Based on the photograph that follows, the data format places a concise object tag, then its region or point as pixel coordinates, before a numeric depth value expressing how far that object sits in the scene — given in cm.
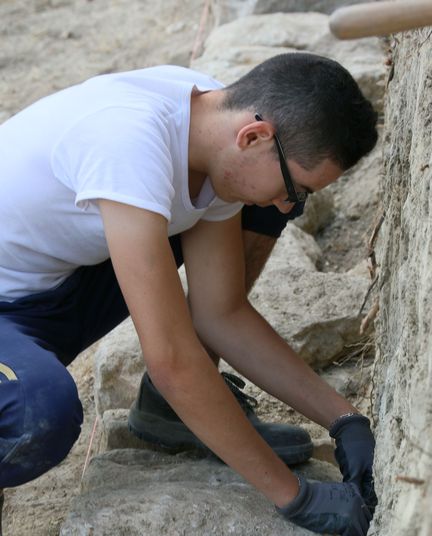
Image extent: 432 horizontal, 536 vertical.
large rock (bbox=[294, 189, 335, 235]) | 434
